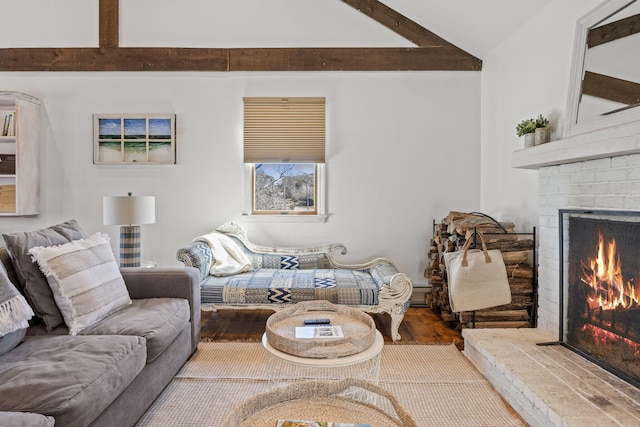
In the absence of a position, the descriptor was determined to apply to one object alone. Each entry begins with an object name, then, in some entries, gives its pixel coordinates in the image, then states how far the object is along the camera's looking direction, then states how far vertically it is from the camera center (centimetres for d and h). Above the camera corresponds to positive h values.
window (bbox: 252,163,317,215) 402 +24
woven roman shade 390 +82
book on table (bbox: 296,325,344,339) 186 -60
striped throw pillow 190 -36
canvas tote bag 272 -50
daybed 296 -58
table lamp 321 -5
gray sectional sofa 127 -60
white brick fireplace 167 -79
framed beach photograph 392 +76
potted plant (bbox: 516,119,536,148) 267 +56
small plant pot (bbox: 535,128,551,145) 261 +52
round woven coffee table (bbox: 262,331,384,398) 185 -100
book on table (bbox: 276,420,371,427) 117 -65
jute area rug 192 -101
